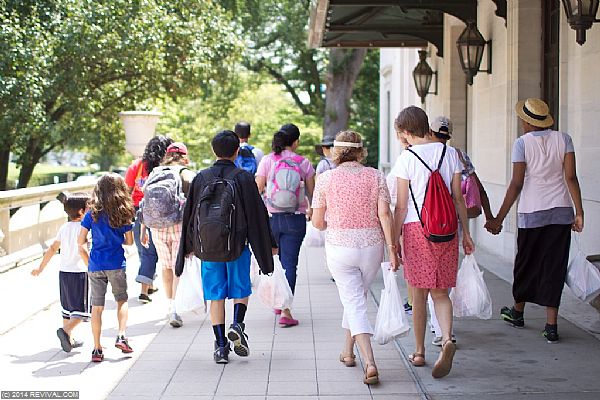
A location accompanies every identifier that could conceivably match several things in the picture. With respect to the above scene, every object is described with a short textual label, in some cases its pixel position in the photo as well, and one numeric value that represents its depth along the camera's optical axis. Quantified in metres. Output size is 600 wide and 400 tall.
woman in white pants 6.43
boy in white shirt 7.46
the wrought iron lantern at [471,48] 13.22
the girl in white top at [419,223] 6.38
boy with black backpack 6.95
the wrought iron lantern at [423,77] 17.88
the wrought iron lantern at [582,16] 8.34
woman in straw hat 7.42
